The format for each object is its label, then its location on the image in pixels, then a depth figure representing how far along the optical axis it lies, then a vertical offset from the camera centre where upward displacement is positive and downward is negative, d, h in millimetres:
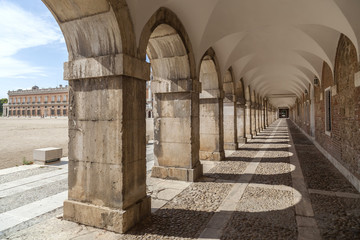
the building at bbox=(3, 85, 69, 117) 56844 +4671
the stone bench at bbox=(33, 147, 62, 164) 6676 -1160
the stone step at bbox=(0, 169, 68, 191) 4688 -1481
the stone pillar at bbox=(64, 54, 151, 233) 2943 -353
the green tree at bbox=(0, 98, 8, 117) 73150 +6366
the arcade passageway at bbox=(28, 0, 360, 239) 2990 +115
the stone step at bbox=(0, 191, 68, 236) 3080 -1508
